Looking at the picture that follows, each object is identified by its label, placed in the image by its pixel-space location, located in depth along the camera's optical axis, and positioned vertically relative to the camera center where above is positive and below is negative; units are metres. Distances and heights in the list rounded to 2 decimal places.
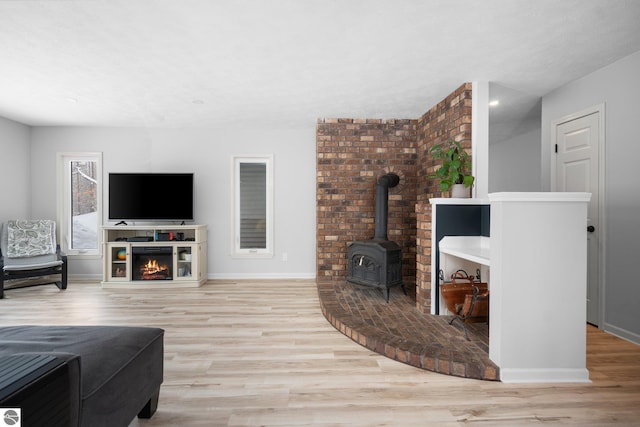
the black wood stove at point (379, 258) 3.46 -0.52
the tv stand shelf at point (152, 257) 4.41 -0.65
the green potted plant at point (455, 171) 2.97 +0.38
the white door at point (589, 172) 2.90 +0.38
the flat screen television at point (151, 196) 4.61 +0.21
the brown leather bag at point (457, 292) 2.64 -0.67
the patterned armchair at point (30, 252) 4.02 -0.55
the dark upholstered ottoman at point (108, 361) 1.19 -0.63
